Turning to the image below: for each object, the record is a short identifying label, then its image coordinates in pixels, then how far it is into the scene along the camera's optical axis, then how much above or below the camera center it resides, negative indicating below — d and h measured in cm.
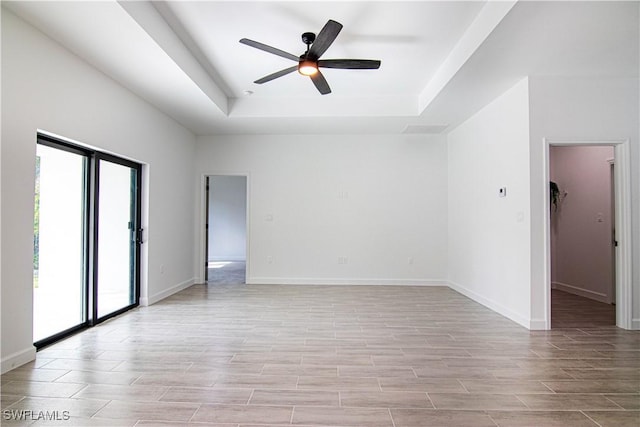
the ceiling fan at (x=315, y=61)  302 +154
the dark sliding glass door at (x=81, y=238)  317 -23
